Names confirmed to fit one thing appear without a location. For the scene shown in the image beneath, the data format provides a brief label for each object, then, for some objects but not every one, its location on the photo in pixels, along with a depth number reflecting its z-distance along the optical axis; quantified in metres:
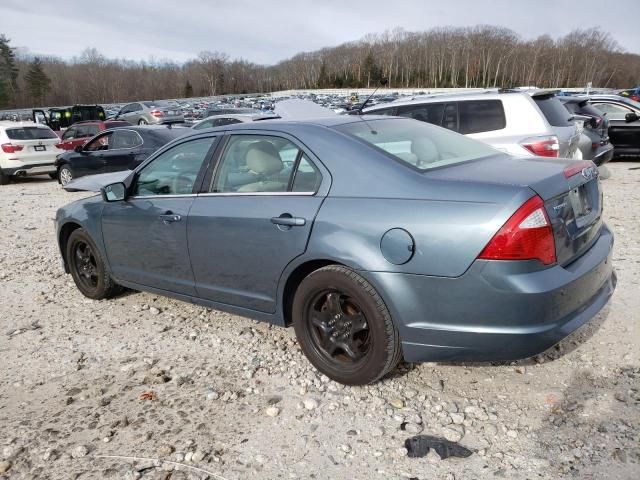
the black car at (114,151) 10.42
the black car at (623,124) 12.09
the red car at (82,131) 16.52
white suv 13.27
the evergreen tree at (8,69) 79.50
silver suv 6.48
